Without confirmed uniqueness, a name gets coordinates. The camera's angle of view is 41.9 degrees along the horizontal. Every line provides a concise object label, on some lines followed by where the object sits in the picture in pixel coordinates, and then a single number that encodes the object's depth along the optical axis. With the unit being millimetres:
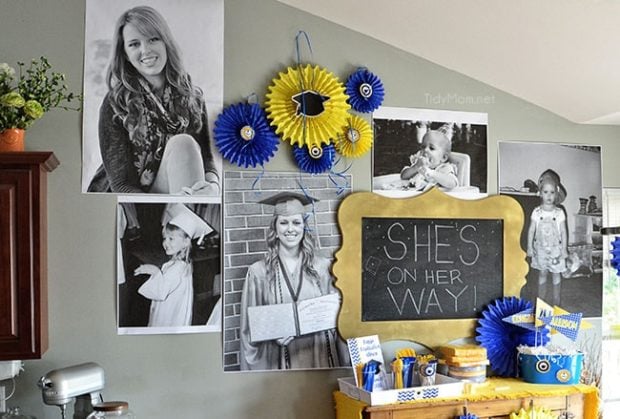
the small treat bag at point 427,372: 3678
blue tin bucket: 3867
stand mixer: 3164
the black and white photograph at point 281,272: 3701
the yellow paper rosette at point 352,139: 3836
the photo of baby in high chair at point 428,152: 3943
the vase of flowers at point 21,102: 3174
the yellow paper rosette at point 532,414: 3678
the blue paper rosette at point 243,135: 3658
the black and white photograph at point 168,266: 3561
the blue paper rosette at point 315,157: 3785
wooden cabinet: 3100
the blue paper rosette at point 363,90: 3854
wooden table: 3531
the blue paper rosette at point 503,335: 4016
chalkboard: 3857
